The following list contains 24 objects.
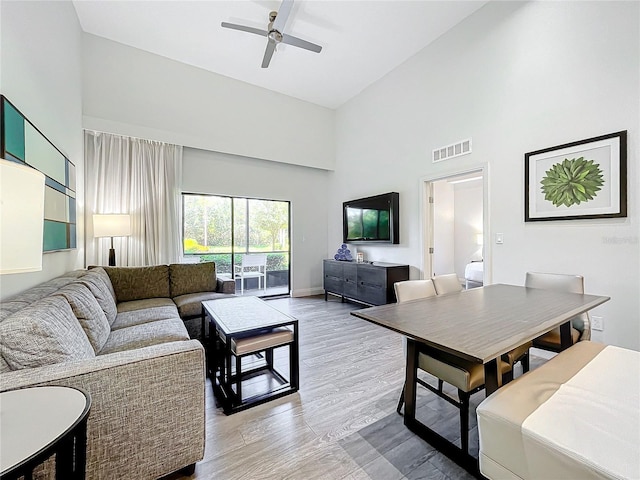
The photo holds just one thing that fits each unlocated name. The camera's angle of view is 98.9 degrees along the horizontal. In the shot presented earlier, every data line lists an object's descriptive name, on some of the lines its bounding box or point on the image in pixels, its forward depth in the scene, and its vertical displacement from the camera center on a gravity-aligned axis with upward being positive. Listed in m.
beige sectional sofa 1.10 -0.61
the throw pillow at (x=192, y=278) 3.60 -0.51
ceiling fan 3.00 +2.52
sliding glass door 4.91 +0.09
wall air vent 3.62 +1.25
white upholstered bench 0.81 -0.63
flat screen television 4.59 +0.39
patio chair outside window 5.34 -0.57
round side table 0.66 -0.53
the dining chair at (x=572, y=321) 2.06 -0.61
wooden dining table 1.16 -0.42
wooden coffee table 1.99 -0.80
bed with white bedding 5.06 -0.65
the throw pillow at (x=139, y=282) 3.27 -0.51
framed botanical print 2.43 +0.59
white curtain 3.93 +0.71
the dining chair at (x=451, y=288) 1.86 -0.41
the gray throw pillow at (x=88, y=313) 1.71 -0.48
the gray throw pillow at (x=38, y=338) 1.08 -0.42
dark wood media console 4.27 -0.67
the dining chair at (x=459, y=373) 1.48 -0.75
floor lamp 3.61 +0.19
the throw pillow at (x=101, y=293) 2.20 -0.46
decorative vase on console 5.36 -0.29
